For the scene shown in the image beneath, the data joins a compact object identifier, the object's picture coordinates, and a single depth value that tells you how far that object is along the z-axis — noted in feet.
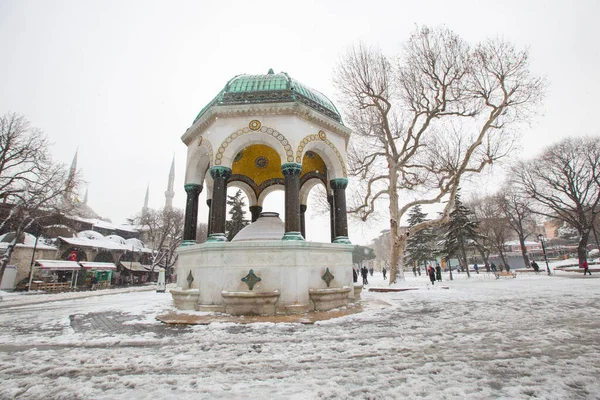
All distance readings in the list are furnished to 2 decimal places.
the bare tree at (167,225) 120.88
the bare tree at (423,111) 52.31
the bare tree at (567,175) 87.40
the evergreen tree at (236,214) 102.37
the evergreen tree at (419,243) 131.03
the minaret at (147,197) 333.44
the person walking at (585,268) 71.85
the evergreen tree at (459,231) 104.37
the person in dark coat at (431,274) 64.25
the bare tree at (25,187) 58.39
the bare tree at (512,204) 104.49
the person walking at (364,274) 80.55
